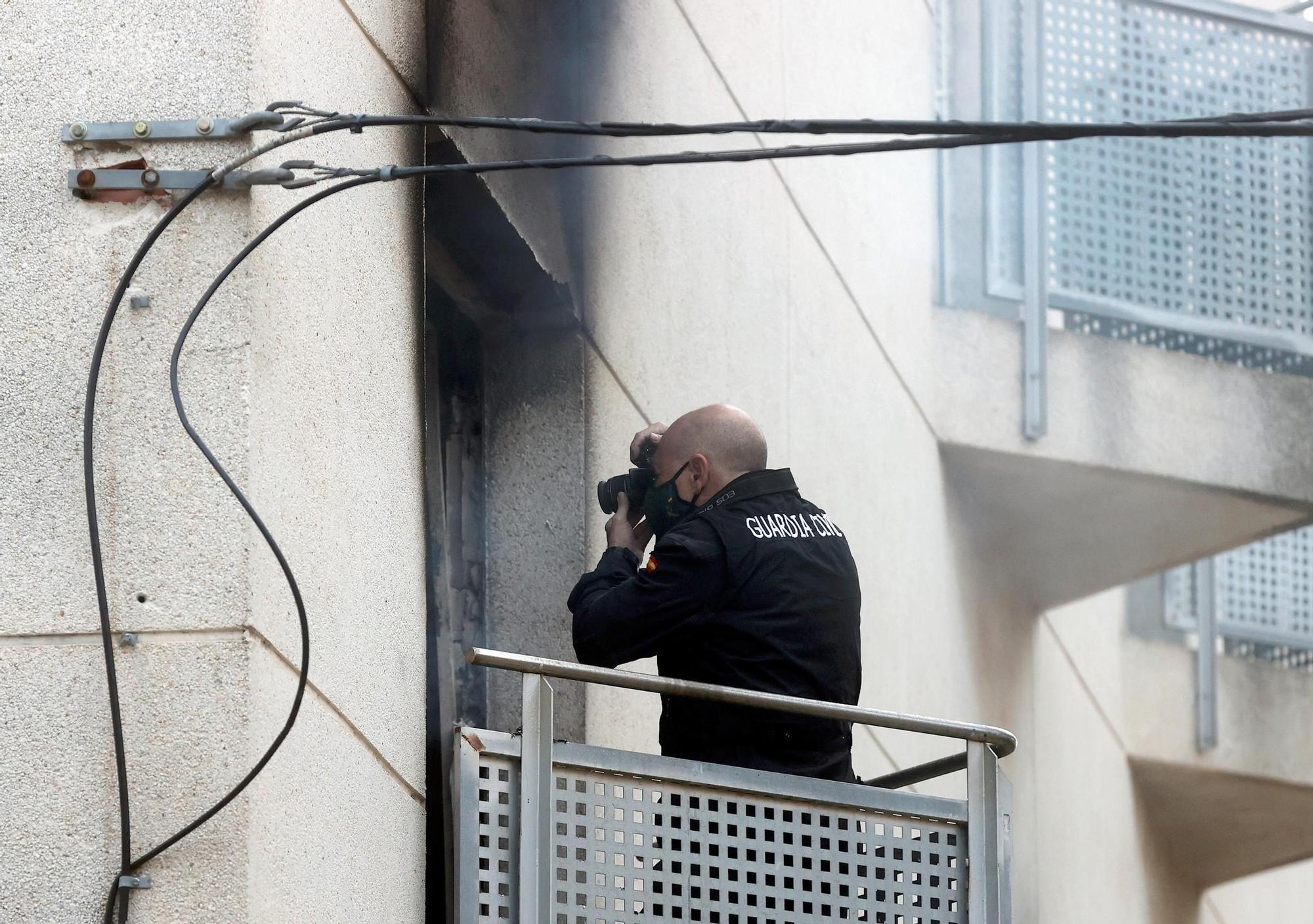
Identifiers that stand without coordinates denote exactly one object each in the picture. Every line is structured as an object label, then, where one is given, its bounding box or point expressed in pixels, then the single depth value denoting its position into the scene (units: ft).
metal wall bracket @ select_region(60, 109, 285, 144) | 30.96
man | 36.27
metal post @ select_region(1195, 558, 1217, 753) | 97.76
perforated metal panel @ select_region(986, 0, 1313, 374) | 79.87
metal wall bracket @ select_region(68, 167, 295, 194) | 30.71
